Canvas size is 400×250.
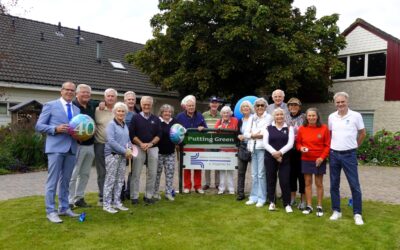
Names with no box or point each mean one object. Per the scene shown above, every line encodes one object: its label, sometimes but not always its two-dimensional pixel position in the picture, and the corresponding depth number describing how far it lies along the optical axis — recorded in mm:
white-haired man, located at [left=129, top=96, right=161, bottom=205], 6980
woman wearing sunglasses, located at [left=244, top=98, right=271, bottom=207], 7242
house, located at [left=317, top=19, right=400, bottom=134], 19516
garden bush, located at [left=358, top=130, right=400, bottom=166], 15180
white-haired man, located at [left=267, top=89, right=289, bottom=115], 7227
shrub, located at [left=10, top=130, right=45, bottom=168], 12508
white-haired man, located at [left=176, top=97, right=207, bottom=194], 8227
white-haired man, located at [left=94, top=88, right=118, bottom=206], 6840
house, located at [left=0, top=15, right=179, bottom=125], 16625
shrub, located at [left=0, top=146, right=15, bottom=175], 11859
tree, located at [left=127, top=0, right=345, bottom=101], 15656
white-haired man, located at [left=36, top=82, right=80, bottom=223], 5938
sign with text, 8375
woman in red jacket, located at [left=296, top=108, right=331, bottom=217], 6523
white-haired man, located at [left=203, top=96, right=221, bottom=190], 8664
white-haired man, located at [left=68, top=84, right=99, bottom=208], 6586
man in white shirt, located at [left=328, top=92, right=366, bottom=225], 6266
